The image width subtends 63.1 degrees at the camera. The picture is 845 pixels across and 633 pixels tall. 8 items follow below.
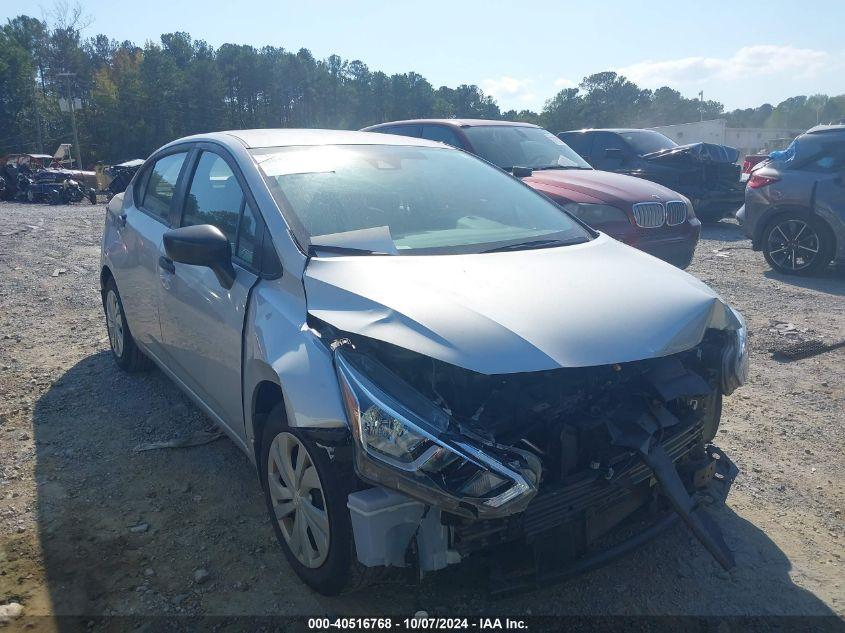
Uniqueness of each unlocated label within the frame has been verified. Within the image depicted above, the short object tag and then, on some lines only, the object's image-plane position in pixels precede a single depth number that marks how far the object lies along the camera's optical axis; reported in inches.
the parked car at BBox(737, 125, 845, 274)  306.3
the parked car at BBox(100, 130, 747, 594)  84.3
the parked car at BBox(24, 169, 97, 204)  885.2
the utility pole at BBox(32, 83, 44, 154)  1996.8
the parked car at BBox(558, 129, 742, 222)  470.0
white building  1727.4
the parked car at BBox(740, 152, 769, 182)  658.8
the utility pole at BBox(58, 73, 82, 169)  1603.6
